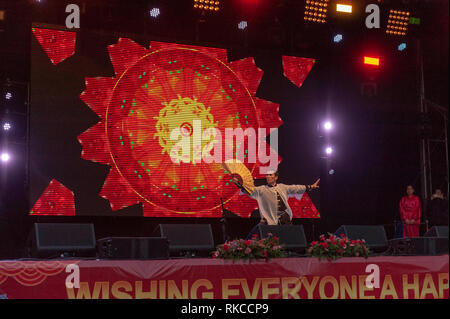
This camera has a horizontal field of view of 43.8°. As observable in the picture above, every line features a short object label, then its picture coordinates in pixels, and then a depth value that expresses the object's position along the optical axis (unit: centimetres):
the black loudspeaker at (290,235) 641
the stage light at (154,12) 907
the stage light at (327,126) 995
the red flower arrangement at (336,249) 551
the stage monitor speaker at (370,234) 680
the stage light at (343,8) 924
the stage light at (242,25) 958
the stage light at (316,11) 916
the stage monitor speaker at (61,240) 645
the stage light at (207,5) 870
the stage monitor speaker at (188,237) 744
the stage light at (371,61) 1022
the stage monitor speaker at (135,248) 540
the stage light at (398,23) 952
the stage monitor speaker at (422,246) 588
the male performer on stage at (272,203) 800
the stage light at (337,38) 994
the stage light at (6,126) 826
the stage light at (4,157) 822
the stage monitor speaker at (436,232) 675
